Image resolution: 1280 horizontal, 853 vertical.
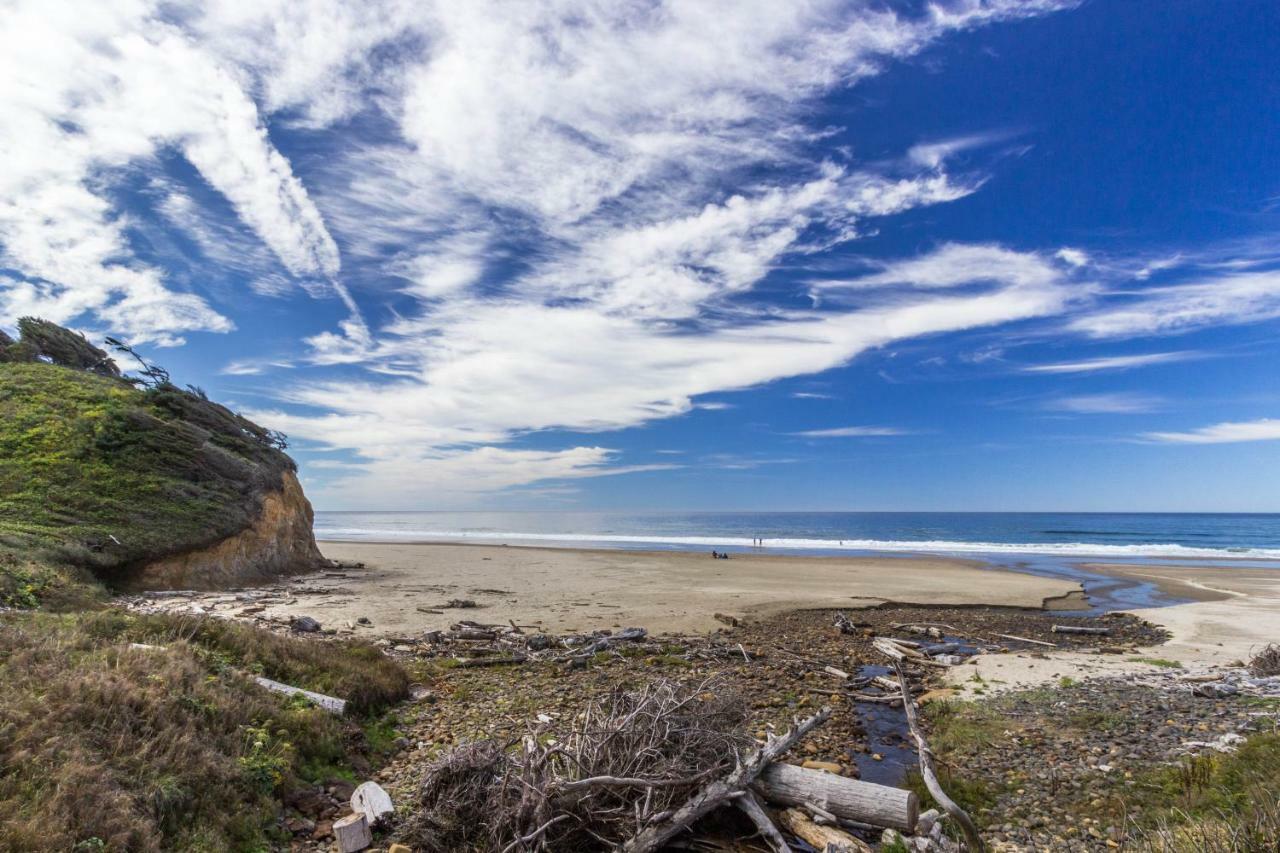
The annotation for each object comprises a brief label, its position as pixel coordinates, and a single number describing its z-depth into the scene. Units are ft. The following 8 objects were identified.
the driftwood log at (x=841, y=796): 19.61
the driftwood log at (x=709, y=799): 17.39
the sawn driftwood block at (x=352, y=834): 17.84
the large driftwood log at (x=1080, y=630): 53.26
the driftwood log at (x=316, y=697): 25.83
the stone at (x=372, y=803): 19.39
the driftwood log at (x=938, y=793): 18.72
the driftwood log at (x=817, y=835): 17.99
